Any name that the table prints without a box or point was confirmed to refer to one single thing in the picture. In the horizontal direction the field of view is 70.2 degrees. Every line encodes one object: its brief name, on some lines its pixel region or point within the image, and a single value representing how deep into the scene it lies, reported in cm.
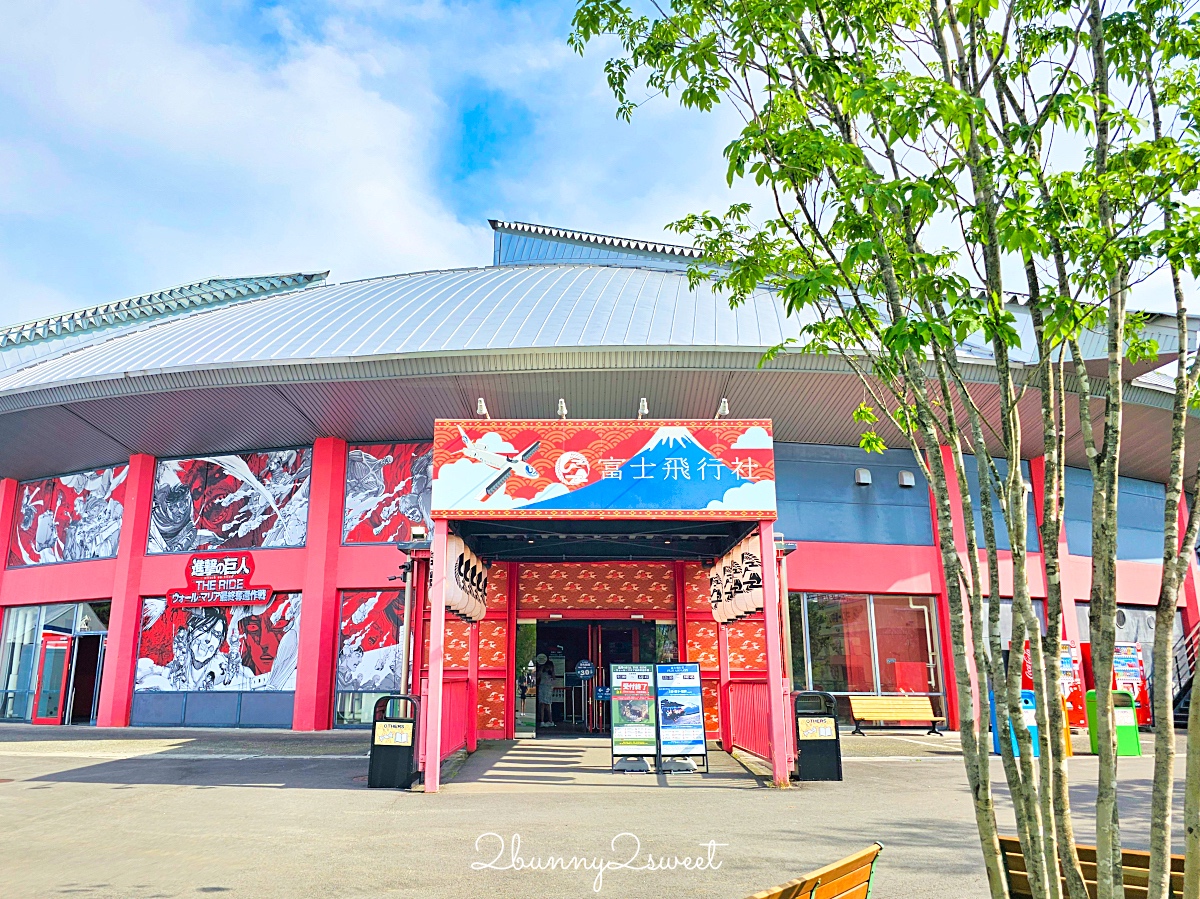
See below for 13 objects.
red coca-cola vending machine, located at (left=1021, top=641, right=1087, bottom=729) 1759
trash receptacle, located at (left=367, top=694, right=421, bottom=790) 1176
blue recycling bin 1394
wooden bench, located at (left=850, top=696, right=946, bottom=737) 1975
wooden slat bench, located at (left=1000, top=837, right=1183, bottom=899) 411
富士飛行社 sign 1253
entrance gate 1250
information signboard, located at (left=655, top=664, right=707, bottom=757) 1303
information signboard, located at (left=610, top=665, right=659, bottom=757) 1317
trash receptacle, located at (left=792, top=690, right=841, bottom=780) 1223
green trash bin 1506
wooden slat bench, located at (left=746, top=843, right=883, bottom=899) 369
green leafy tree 331
